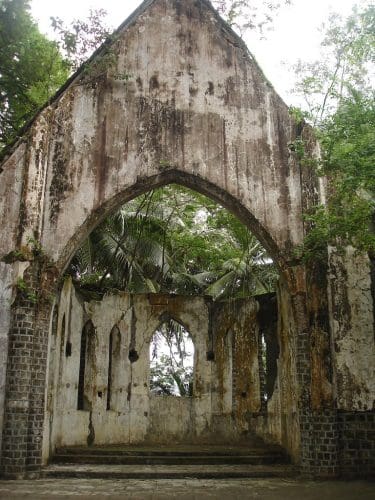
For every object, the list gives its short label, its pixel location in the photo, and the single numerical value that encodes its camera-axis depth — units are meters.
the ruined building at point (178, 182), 8.37
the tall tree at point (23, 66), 10.52
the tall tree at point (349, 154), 6.96
